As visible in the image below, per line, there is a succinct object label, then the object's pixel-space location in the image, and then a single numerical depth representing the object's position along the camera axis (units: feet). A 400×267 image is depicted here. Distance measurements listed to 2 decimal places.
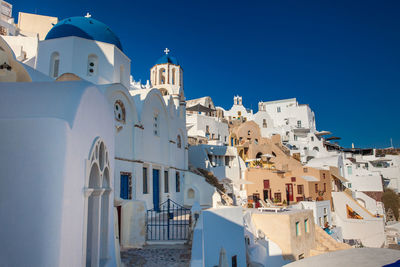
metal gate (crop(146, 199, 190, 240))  37.71
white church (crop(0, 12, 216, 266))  15.90
